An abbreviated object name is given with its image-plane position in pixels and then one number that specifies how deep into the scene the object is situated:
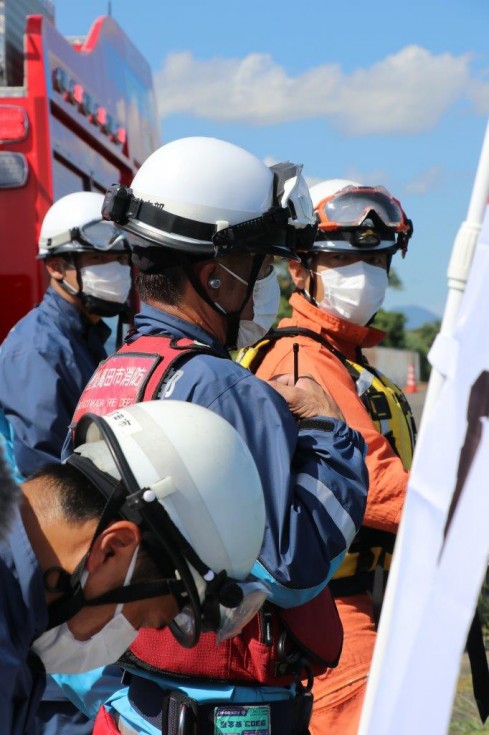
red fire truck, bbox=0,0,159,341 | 13.13
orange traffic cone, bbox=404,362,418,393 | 49.29
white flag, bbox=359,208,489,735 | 2.68
